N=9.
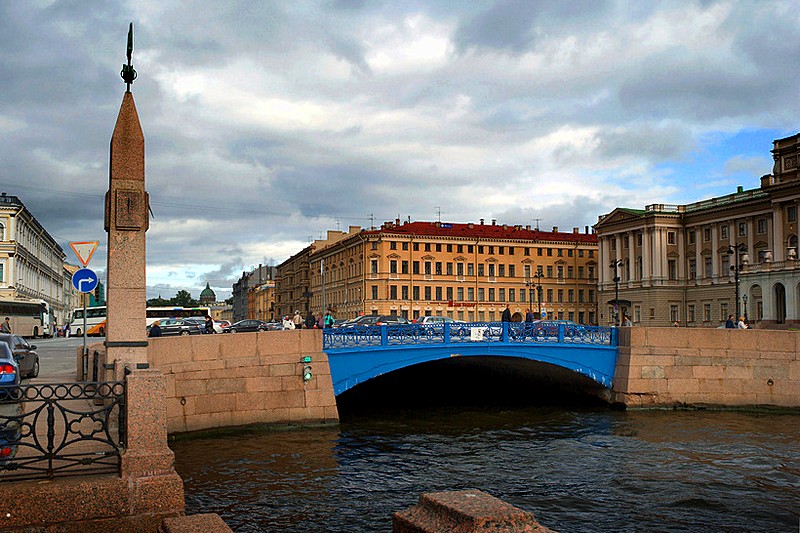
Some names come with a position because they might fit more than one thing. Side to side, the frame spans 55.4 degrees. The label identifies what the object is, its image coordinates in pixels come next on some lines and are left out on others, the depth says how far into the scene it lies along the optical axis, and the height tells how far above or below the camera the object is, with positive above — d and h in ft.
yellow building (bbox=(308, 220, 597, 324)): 277.64 +15.68
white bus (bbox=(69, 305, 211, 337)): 174.67 +0.49
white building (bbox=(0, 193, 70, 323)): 219.61 +19.65
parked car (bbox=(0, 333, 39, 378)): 60.78 -3.23
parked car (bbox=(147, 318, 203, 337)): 111.39 -1.86
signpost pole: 57.08 -3.56
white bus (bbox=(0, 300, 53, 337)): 149.07 +0.21
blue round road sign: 44.39 +2.12
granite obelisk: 33.36 +3.71
